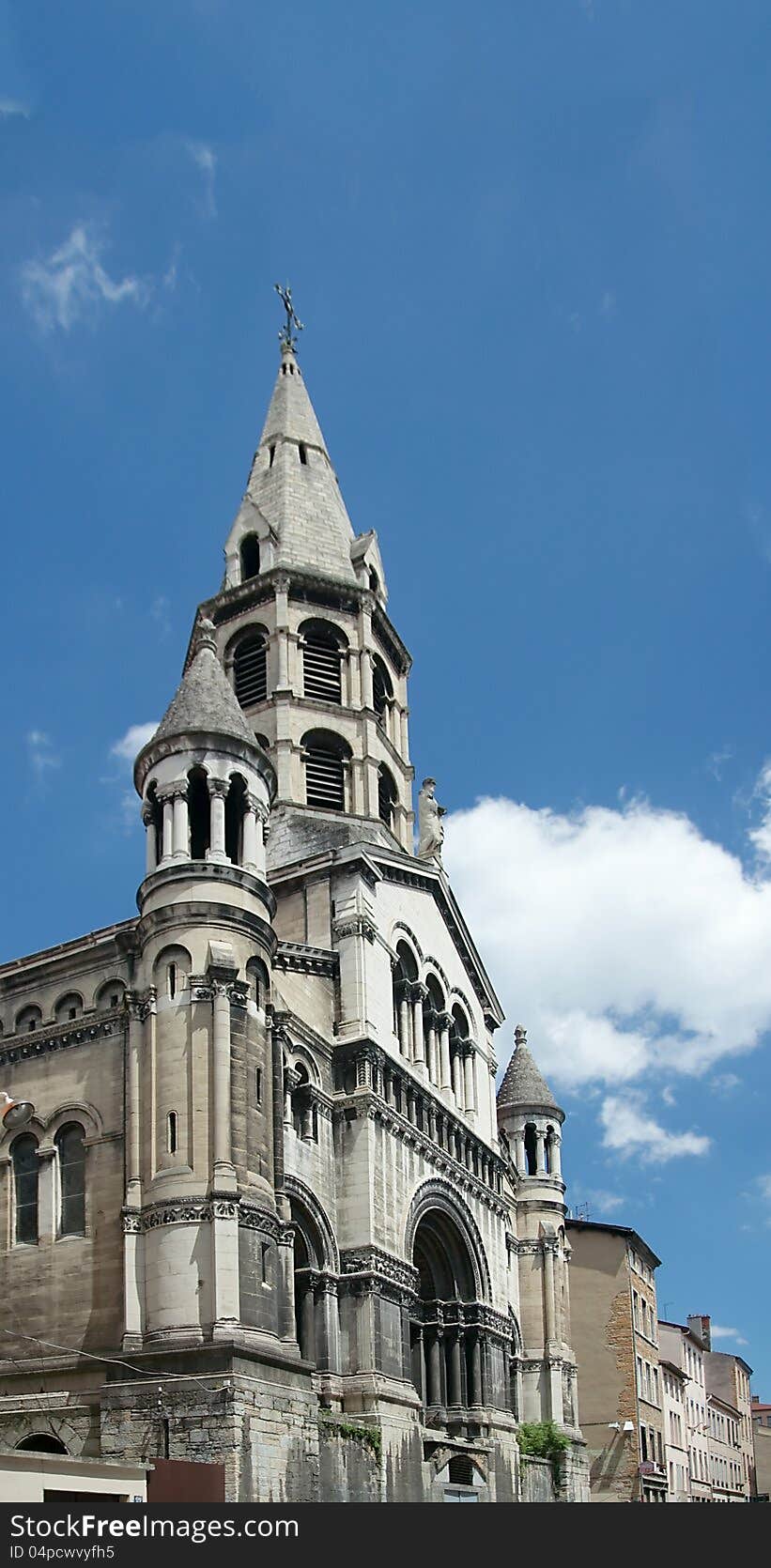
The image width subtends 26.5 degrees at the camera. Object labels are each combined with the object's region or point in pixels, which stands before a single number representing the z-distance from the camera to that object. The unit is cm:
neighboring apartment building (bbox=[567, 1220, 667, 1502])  6750
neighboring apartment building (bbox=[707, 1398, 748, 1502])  10050
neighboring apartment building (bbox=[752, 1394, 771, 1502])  12800
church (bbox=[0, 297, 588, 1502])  3506
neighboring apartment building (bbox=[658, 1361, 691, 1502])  7856
